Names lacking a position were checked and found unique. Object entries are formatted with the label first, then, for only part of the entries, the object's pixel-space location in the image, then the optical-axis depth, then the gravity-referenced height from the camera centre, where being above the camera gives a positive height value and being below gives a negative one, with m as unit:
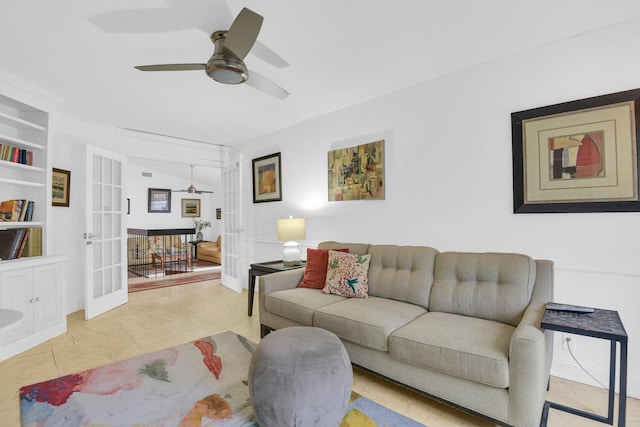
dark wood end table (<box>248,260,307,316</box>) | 3.42 -0.58
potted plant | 9.90 -0.23
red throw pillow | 2.98 -0.52
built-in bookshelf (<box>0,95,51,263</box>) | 2.93 +0.46
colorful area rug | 1.74 -1.14
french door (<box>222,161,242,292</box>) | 4.93 -0.13
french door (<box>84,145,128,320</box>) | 3.69 -0.17
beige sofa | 1.56 -0.71
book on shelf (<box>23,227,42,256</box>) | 3.07 -0.23
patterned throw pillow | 2.69 -0.53
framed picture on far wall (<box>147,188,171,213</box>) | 9.23 +0.59
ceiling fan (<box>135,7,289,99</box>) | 1.69 +1.06
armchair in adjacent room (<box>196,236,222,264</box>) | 8.10 -0.89
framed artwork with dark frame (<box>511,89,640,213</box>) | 2.01 +0.43
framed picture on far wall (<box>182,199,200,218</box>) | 9.98 +0.37
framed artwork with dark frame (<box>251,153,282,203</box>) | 4.54 +0.62
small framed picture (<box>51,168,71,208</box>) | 3.65 +0.41
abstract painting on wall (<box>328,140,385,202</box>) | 3.31 +0.52
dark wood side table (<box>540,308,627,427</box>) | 1.39 -0.55
